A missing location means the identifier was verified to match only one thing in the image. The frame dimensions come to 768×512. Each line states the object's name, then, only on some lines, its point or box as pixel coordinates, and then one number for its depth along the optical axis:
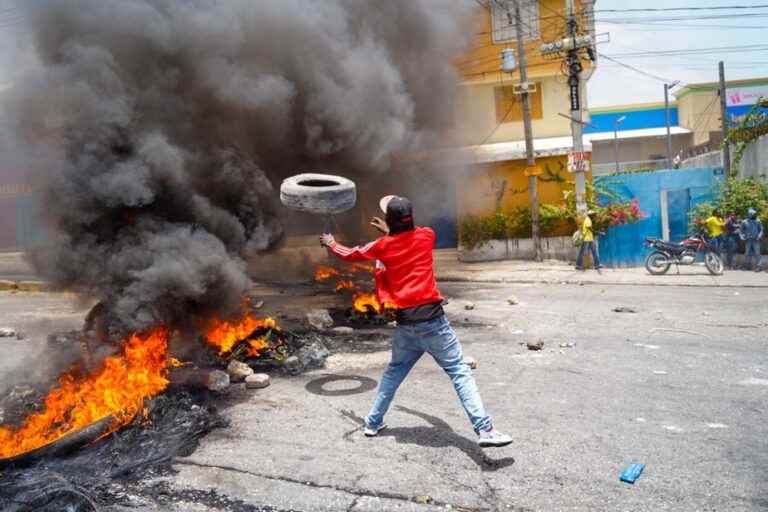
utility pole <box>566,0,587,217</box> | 14.61
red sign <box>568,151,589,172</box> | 14.45
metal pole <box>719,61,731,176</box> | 15.45
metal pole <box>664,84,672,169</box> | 27.33
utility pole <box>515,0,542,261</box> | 15.29
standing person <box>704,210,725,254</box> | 13.37
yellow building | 17.78
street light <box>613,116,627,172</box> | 31.74
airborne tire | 5.81
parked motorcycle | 13.01
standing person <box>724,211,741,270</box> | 13.30
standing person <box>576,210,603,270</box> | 14.25
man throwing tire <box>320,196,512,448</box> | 3.90
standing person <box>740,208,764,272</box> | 12.56
